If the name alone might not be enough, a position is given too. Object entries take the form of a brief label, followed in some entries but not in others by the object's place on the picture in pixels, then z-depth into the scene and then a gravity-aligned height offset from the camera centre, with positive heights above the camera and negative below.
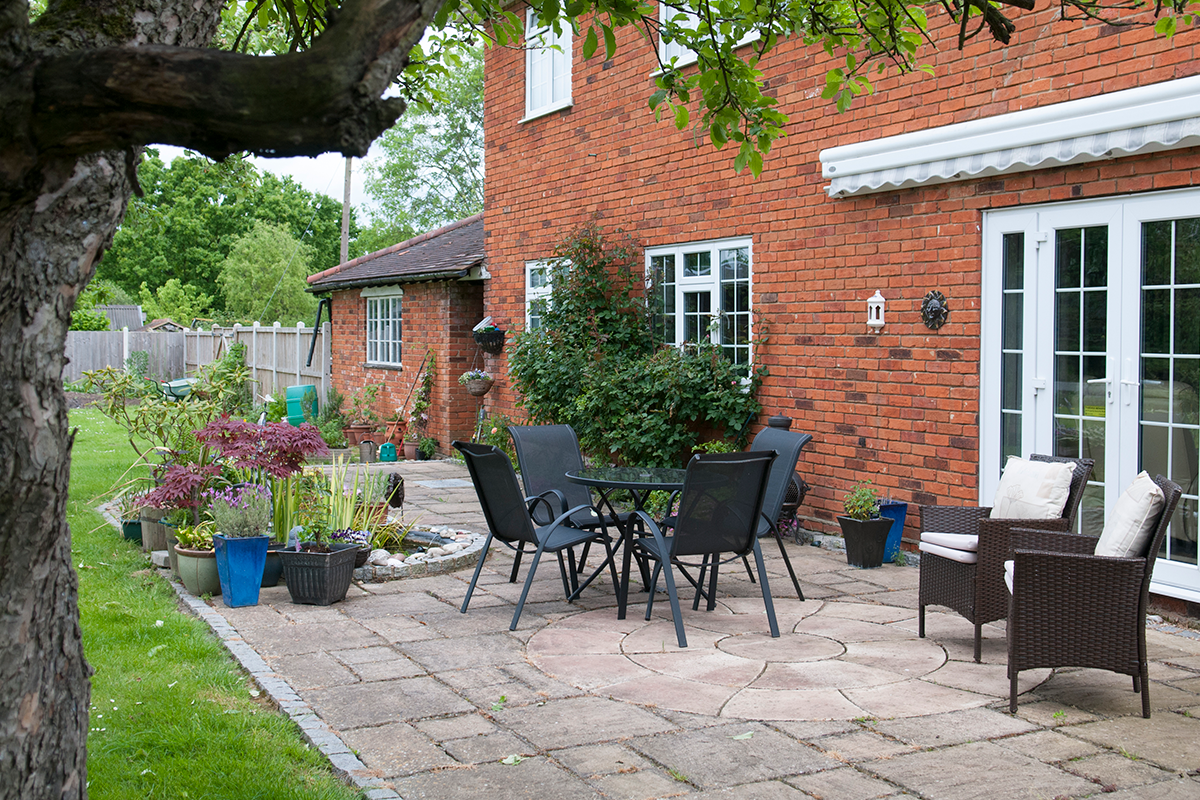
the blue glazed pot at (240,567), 6.23 -1.18
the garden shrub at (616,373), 9.23 -0.02
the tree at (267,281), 39.59 +3.43
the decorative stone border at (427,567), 7.05 -1.36
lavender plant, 6.30 -0.85
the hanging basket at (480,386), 13.35 -0.20
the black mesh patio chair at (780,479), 6.36 -0.69
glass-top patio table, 5.91 -0.65
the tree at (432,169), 39.72 +7.92
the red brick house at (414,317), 14.41 +0.82
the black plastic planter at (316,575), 6.25 -1.23
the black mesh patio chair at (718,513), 5.39 -0.76
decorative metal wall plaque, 7.43 +0.43
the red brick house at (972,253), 6.04 +0.84
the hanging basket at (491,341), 13.17 +0.38
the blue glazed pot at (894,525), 7.62 -1.14
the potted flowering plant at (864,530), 7.40 -1.14
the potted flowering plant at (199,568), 6.53 -1.24
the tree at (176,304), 41.84 +2.81
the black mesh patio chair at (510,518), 5.87 -0.86
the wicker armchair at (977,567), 5.05 -0.99
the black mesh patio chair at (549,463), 6.89 -0.62
